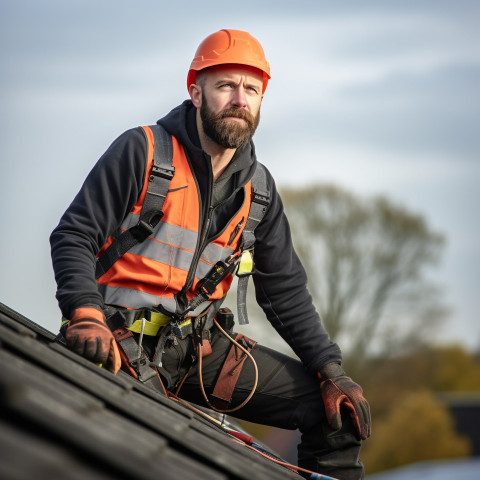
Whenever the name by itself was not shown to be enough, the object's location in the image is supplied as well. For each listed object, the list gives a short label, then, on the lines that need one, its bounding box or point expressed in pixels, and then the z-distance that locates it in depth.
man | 3.50
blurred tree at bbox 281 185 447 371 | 27.39
